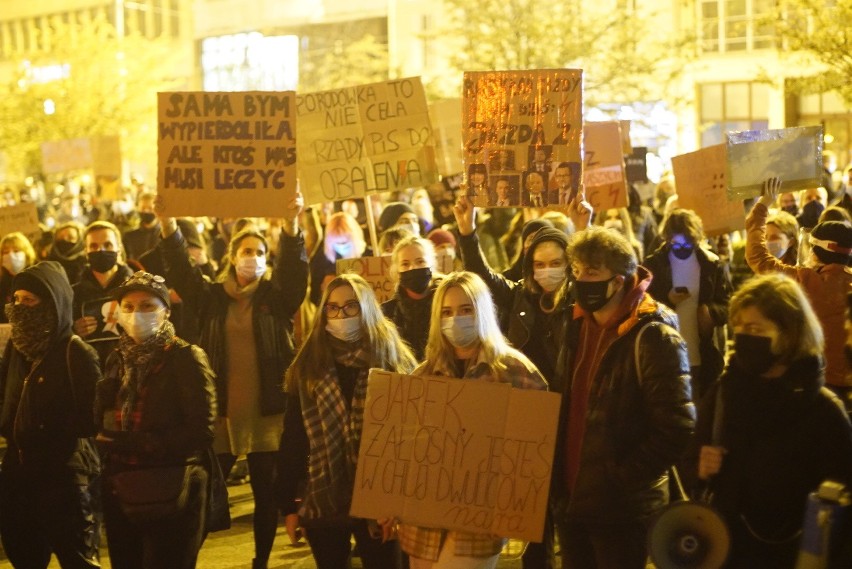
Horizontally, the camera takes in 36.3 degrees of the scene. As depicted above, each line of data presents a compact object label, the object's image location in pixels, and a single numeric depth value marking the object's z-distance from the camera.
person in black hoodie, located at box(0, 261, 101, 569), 6.22
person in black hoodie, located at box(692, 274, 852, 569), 4.27
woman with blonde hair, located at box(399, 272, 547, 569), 4.98
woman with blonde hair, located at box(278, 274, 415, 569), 5.42
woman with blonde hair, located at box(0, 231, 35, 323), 9.87
